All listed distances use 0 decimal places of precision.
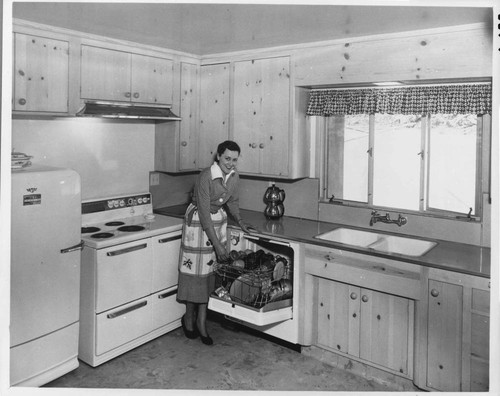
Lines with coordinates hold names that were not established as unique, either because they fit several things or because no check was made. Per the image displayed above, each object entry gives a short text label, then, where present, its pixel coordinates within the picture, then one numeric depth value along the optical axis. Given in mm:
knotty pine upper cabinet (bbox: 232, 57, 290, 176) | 3621
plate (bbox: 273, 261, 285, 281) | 3135
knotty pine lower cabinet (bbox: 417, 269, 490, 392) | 2521
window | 3113
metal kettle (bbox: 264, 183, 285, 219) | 3858
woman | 3275
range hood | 3183
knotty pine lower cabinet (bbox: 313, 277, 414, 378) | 2889
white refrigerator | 2602
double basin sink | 3257
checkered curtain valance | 2941
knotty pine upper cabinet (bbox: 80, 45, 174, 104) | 3268
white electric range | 3086
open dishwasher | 3000
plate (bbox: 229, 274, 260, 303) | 3076
